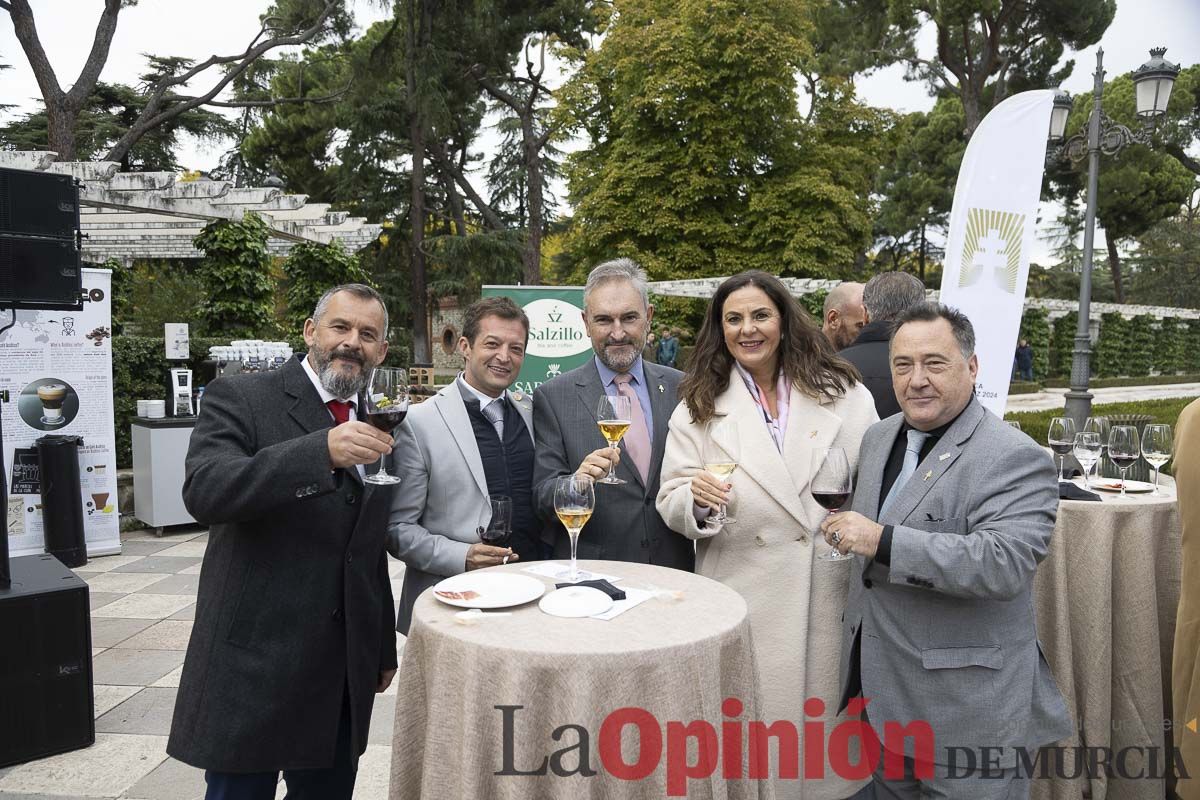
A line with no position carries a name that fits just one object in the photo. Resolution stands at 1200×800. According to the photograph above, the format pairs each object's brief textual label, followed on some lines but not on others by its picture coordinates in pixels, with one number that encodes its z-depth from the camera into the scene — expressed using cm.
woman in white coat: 233
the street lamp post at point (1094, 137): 856
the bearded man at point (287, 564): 195
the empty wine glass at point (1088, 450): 323
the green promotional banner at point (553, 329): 796
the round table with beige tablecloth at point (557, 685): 157
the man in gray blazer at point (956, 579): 188
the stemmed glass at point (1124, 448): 312
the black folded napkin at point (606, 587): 194
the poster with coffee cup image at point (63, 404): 637
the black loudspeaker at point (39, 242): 434
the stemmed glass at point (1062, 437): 351
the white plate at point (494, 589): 184
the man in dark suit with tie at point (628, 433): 266
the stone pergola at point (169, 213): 875
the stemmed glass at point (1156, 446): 316
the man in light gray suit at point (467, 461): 249
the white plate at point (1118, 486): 317
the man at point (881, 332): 364
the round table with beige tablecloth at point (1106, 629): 286
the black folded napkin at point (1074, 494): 295
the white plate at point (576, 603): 180
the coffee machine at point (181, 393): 781
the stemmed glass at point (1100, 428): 331
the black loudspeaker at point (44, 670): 336
